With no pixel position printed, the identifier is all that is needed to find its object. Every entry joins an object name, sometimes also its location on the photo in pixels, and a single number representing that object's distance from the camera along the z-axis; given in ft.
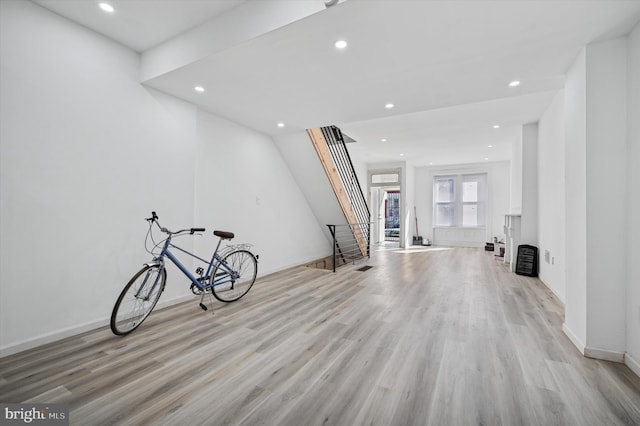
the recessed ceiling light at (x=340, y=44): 7.36
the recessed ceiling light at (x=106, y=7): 7.53
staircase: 17.22
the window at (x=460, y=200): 29.53
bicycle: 8.76
